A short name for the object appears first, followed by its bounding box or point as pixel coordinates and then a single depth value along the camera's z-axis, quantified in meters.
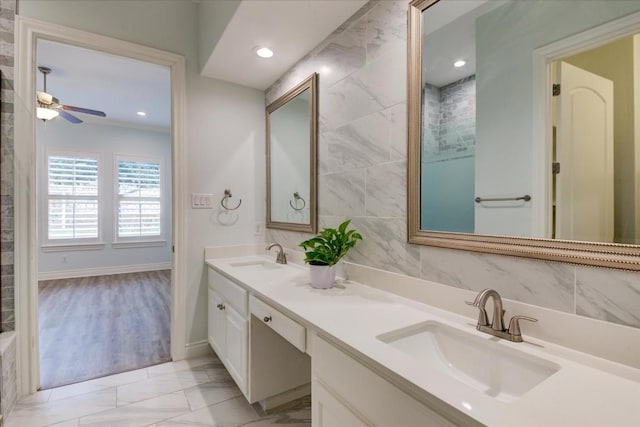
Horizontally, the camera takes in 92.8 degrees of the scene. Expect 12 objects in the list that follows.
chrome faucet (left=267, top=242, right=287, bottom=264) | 2.31
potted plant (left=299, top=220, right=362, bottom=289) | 1.58
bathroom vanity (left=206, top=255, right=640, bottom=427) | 0.66
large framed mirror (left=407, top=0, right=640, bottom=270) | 0.84
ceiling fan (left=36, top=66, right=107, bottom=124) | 2.99
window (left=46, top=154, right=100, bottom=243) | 5.00
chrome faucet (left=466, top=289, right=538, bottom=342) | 0.97
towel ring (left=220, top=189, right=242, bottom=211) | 2.58
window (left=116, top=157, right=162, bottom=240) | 5.57
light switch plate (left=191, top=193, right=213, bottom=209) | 2.45
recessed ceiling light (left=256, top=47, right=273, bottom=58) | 2.08
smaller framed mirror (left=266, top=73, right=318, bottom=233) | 2.10
